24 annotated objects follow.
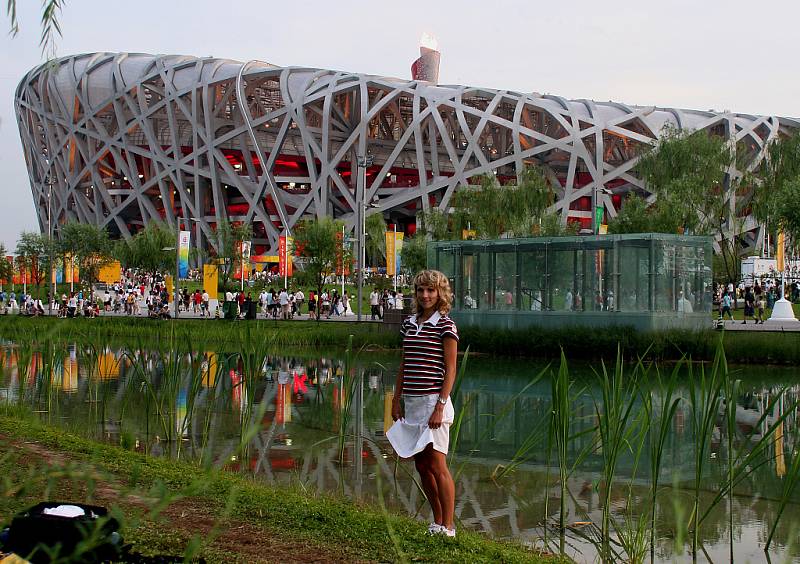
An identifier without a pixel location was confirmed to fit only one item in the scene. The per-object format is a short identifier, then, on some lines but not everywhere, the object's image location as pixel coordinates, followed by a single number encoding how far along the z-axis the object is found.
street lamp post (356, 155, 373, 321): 36.22
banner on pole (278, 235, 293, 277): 46.44
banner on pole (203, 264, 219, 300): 40.38
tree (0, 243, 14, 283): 52.47
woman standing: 5.35
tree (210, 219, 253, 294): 50.34
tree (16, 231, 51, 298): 52.81
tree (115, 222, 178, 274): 58.56
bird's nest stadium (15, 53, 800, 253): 71.81
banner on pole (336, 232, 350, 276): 41.66
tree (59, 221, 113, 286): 56.50
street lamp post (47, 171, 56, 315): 47.28
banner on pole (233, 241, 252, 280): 49.50
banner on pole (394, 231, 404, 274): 43.62
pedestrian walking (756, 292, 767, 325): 31.31
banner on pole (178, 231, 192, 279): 38.19
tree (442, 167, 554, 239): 47.59
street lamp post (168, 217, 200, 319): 36.88
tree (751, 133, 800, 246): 42.84
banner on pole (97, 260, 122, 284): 46.19
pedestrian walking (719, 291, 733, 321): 33.69
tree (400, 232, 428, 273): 51.95
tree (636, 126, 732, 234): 41.81
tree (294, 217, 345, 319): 40.31
